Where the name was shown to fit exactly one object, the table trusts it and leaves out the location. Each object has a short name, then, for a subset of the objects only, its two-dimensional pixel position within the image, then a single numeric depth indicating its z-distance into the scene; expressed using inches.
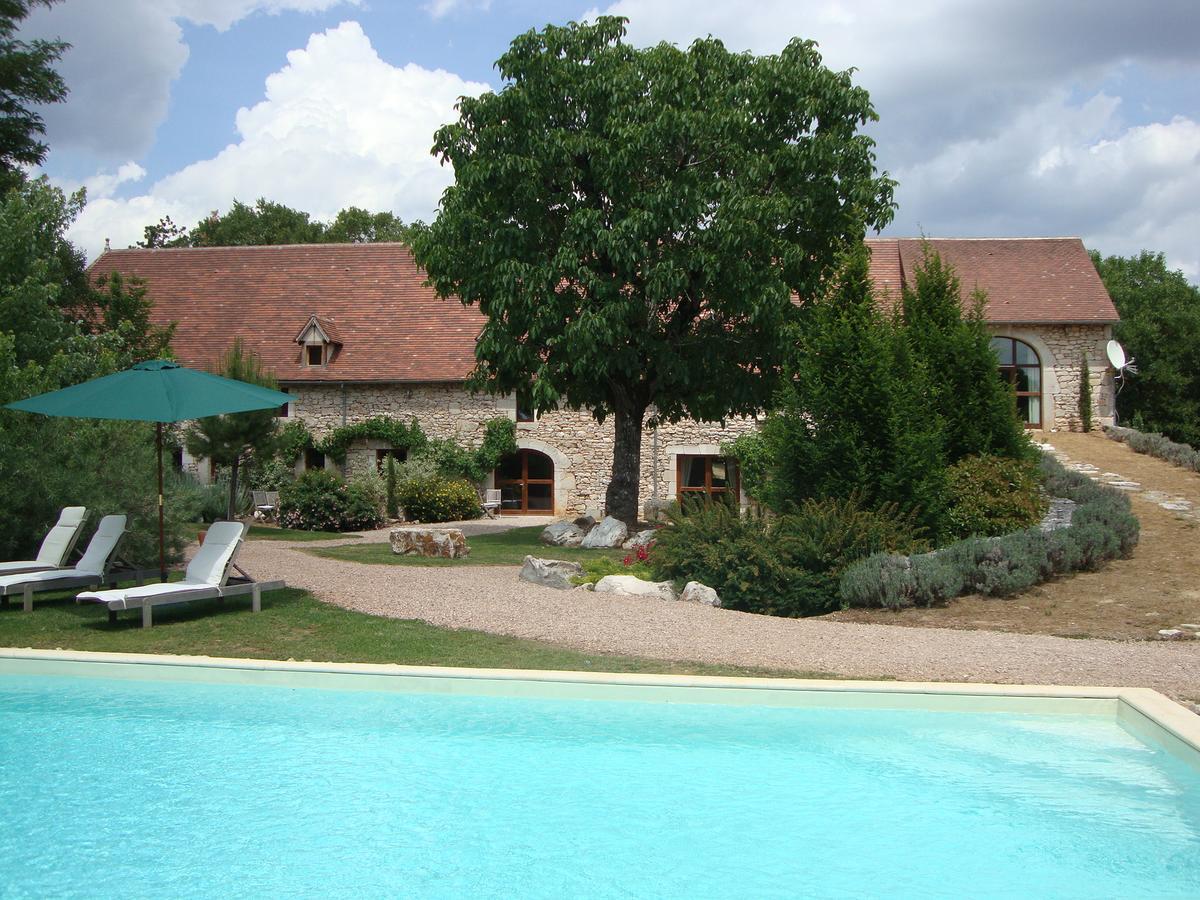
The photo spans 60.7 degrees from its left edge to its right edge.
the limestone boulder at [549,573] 468.1
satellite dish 1134.4
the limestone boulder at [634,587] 438.3
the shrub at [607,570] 476.7
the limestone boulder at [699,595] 431.2
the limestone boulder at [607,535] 719.1
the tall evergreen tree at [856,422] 522.9
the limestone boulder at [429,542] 620.4
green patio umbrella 382.6
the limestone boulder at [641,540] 596.2
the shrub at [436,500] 958.4
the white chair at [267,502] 943.7
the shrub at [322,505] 880.9
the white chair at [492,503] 1029.8
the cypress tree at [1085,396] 1157.1
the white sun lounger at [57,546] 438.3
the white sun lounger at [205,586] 361.4
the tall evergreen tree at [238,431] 840.9
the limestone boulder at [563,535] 744.3
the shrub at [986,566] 428.5
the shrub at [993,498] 570.3
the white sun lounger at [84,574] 406.3
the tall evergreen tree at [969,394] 642.2
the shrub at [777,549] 441.4
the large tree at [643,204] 682.2
